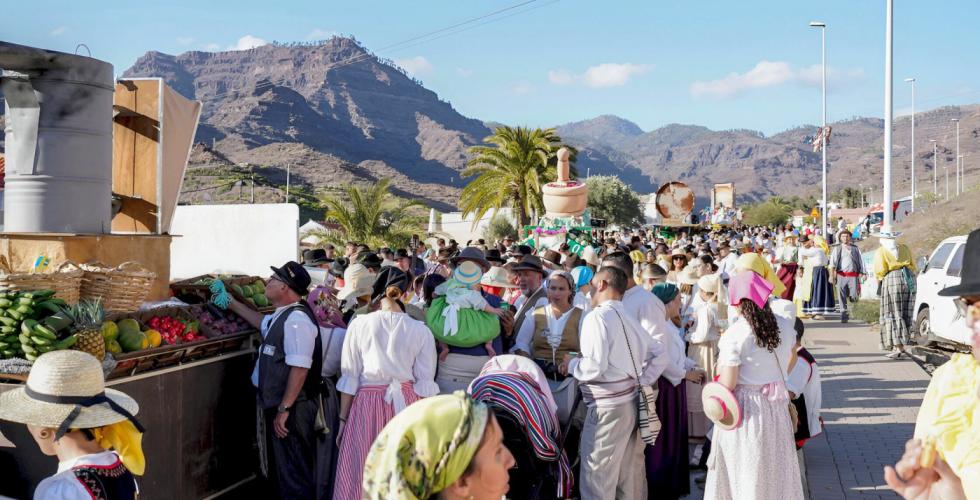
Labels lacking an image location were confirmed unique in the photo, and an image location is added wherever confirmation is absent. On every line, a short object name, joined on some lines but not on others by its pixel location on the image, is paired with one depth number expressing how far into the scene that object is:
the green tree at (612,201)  74.25
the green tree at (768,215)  105.50
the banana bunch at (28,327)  4.83
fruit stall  4.98
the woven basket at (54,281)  5.08
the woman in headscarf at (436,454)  2.26
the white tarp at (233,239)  10.70
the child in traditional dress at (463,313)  6.17
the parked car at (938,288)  11.94
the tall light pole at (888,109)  21.61
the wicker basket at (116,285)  5.56
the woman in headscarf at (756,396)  5.32
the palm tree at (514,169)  30.33
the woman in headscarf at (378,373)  5.77
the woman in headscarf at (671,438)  6.91
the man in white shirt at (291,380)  5.97
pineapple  4.95
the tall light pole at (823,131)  35.80
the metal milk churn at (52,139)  6.12
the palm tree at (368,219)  23.00
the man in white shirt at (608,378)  5.73
